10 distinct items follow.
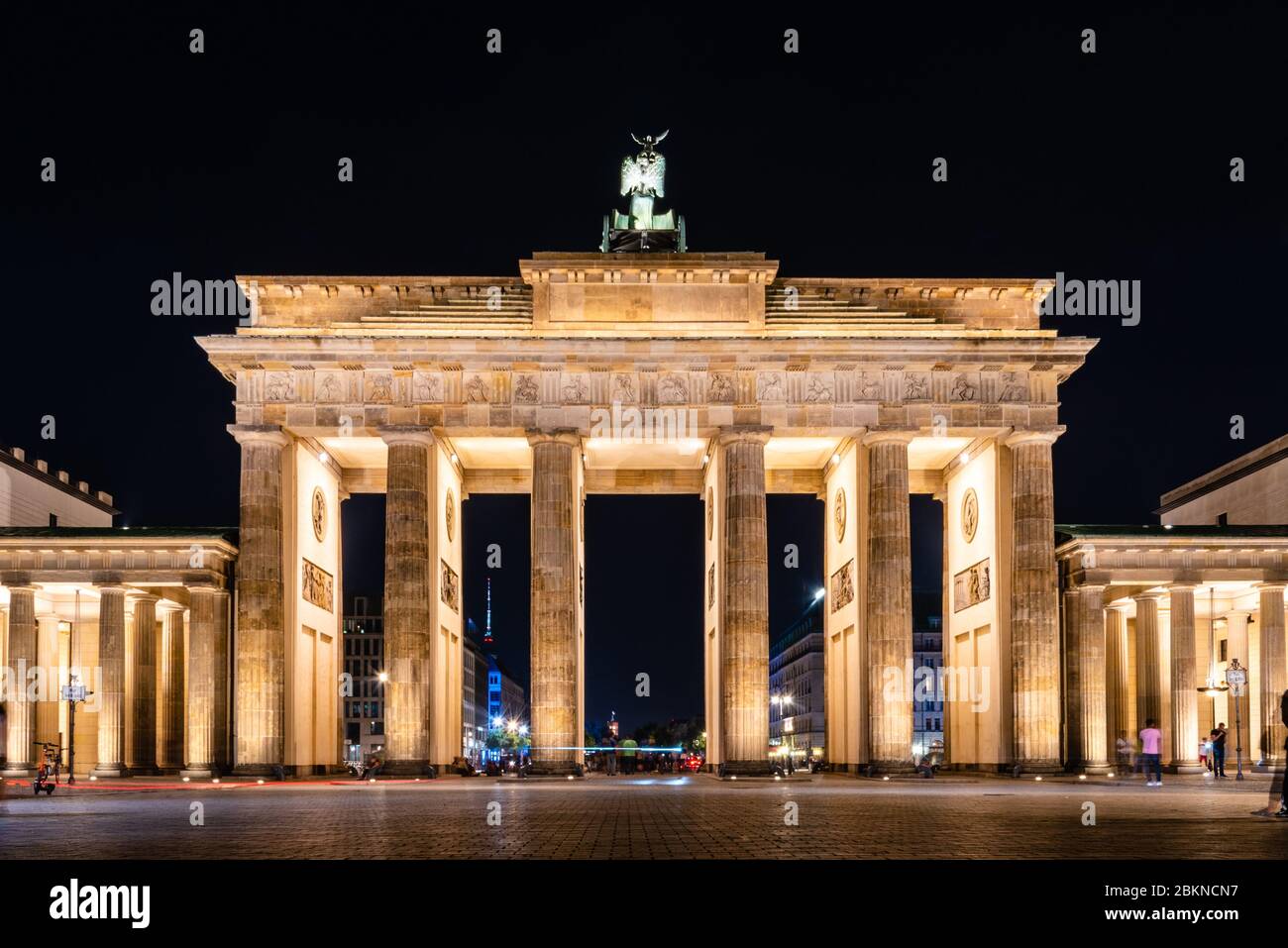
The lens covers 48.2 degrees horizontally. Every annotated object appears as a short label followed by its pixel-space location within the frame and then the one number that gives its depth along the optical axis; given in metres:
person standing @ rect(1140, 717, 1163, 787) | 39.09
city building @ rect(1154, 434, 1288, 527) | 67.94
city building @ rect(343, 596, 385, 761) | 143.25
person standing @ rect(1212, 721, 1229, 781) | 46.06
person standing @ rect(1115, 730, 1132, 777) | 56.95
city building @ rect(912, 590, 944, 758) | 142.00
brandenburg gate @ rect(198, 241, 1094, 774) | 50.03
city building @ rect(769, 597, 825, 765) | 159.50
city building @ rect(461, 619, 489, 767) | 174.12
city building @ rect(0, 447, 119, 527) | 70.12
